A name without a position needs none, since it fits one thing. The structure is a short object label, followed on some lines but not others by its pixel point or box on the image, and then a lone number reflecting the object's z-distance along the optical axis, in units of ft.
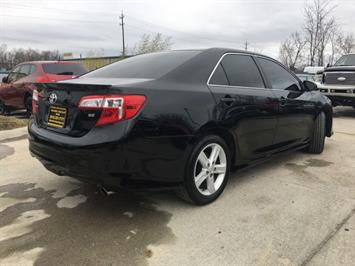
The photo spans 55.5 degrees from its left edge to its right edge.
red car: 27.71
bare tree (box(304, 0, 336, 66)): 92.63
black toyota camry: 8.45
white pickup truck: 31.60
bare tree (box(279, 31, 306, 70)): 127.82
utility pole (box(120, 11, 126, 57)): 154.12
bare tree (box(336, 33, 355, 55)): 103.24
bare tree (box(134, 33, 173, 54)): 113.00
